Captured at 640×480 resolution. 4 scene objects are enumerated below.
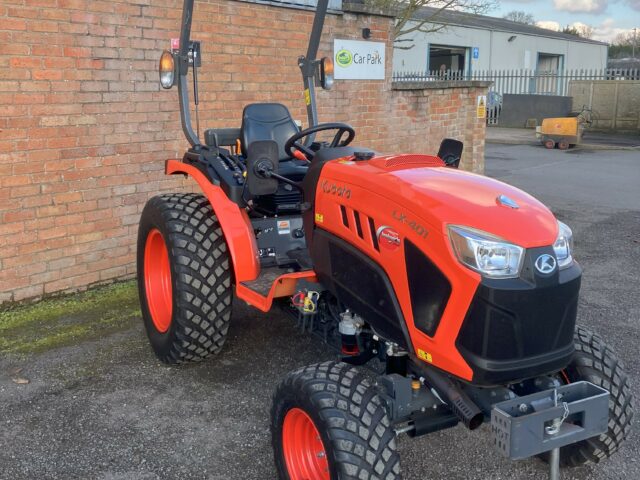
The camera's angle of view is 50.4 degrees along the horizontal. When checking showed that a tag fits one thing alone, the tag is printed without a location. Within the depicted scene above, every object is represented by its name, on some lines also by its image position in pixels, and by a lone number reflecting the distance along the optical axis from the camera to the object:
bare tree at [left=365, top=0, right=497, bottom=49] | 12.78
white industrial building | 27.09
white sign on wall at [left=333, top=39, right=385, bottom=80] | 7.23
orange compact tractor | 2.36
